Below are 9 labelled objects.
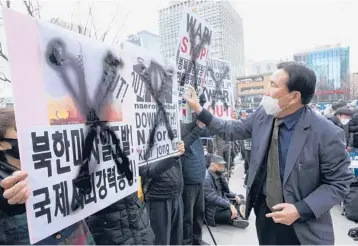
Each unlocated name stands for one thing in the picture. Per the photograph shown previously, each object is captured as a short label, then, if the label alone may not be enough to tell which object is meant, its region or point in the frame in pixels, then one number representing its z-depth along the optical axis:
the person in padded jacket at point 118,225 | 1.57
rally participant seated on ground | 3.73
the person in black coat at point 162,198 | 2.15
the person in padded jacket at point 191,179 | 2.78
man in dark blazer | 1.48
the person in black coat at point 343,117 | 5.04
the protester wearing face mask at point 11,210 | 1.14
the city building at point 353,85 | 42.73
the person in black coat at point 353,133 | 5.31
